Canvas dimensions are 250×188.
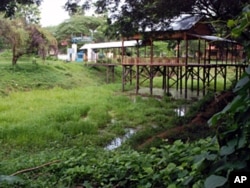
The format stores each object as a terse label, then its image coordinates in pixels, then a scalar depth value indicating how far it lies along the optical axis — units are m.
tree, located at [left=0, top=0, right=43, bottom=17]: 5.30
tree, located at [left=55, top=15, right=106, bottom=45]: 28.06
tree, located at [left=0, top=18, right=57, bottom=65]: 15.69
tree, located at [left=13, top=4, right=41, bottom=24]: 24.67
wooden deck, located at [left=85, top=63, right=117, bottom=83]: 19.59
